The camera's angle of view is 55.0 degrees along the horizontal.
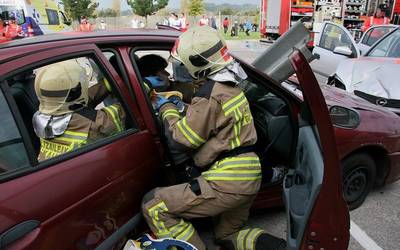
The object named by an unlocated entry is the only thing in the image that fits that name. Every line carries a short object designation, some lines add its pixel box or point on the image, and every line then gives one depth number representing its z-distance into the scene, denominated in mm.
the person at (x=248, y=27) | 37094
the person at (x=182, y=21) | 24769
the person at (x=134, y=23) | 27262
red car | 1687
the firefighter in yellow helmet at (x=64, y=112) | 1966
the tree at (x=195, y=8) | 51469
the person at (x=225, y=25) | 39531
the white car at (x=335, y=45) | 6332
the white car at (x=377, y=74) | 4734
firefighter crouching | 2154
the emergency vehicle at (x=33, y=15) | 12211
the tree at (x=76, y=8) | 47969
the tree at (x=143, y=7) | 50312
